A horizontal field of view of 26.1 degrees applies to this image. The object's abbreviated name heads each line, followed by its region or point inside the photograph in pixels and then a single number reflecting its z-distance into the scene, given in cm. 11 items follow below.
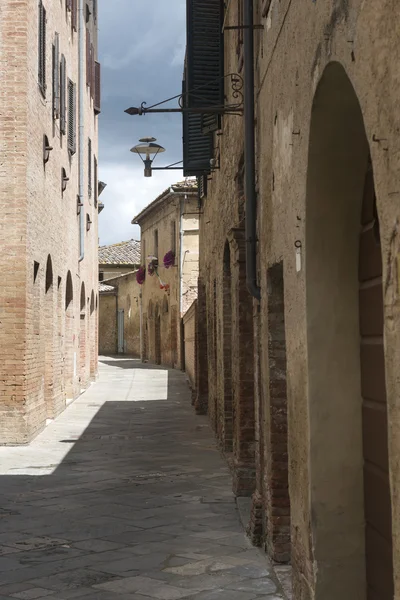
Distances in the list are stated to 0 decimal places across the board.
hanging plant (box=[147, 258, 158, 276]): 3723
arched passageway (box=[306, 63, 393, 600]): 403
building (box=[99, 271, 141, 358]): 4690
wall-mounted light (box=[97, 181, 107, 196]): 3255
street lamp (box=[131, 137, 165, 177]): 1497
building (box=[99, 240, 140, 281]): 5272
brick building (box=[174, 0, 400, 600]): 275
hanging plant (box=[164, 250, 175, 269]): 3309
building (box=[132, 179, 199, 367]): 3222
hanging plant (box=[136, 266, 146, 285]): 3988
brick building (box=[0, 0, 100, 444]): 1223
